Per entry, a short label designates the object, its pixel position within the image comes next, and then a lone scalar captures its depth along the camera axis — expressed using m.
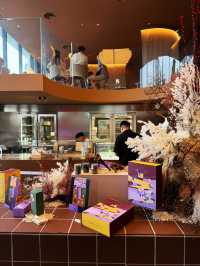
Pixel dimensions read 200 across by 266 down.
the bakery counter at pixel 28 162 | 4.80
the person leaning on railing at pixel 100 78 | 7.23
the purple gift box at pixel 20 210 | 1.37
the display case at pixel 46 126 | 8.22
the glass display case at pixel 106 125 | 8.41
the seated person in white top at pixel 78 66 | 6.41
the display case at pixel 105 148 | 7.90
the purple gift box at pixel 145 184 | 1.29
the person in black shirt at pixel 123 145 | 4.48
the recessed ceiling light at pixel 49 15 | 6.08
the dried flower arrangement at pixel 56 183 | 1.59
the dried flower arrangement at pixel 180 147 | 1.25
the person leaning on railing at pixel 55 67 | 5.42
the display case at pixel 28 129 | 8.20
